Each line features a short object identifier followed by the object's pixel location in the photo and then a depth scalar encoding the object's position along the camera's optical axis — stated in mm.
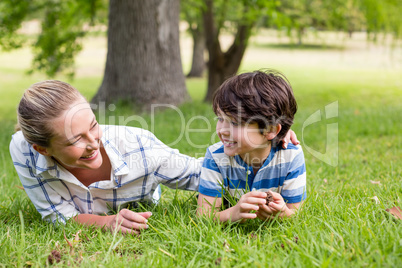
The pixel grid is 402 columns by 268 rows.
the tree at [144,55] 5980
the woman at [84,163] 2018
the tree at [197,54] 18906
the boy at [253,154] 2051
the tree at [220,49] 8188
